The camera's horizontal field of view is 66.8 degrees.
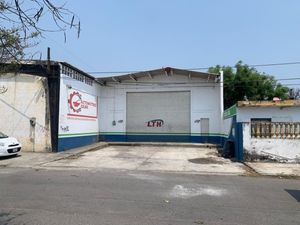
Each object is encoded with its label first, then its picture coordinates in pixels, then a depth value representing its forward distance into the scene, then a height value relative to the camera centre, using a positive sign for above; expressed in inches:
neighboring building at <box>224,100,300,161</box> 415.5 -37.1
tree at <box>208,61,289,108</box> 866.5 +132.9
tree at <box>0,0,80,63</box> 98.8 +38.2
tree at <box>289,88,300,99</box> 1122.8 +139.4
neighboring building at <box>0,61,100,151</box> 500.0 +28.7
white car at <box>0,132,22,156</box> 425.1 -48.7
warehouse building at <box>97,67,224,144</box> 683.1 +41.7
